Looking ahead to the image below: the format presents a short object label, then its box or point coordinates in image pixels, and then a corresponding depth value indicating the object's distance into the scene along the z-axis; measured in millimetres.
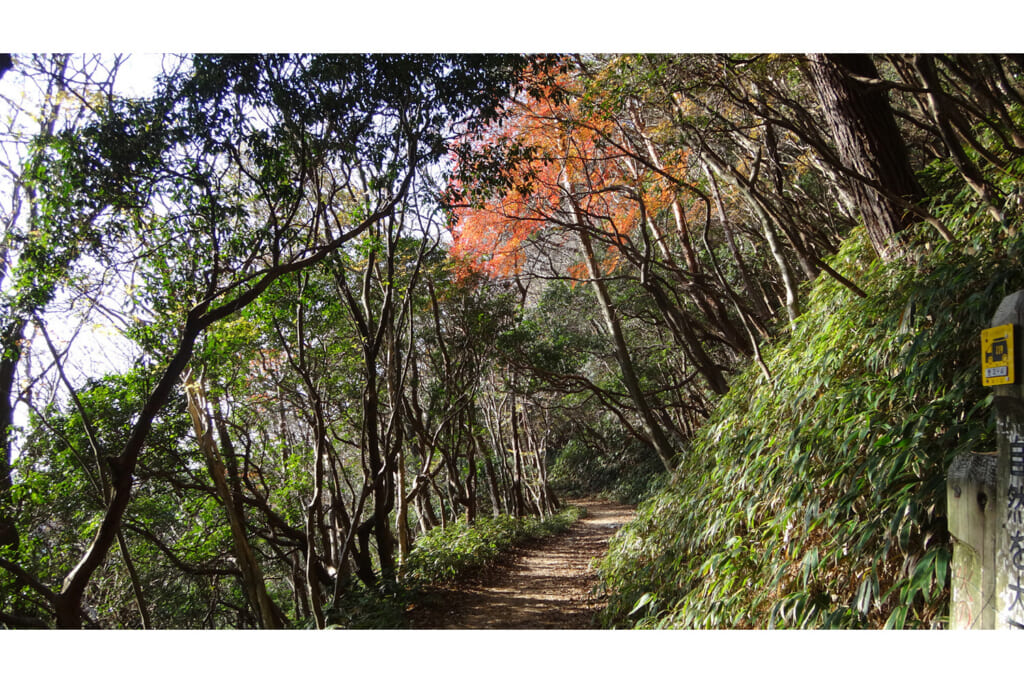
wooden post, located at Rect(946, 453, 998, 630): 1444
